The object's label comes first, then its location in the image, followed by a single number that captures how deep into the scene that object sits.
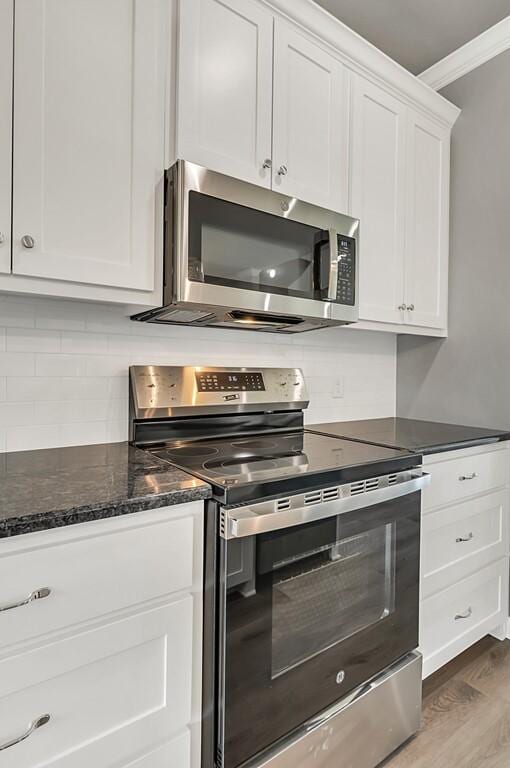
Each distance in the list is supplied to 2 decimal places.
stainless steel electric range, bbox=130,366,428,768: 1.09
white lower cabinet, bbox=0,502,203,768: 0.88
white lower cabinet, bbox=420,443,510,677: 1.70
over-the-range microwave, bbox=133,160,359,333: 1.32
